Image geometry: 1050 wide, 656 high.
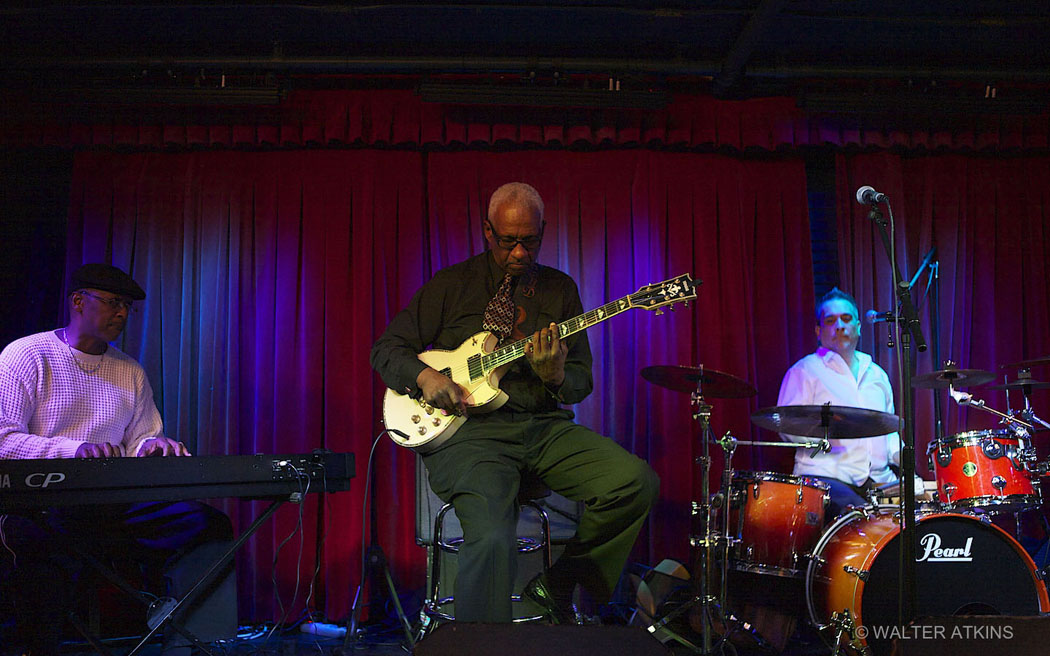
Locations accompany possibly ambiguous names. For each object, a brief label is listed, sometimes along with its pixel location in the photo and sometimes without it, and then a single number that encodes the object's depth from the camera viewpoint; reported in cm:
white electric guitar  365
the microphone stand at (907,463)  306
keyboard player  374
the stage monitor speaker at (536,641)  231
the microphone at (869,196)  335
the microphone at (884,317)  332
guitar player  321
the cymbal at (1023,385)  457
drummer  483
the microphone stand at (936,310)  569
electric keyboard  316
